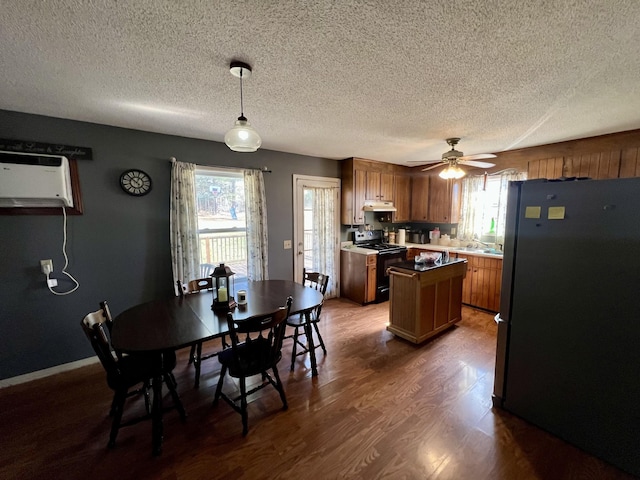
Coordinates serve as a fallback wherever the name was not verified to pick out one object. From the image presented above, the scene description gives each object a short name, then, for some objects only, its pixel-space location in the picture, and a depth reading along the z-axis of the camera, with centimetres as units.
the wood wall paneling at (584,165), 314
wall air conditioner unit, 233
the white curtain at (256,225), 370
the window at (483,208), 440
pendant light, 181
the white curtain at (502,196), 411
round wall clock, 289
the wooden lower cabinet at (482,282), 400
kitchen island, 312
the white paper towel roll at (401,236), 529
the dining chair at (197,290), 245
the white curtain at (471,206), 464
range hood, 474
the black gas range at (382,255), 458
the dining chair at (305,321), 268
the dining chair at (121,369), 174
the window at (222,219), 351
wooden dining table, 175
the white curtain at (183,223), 312
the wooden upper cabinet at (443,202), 488
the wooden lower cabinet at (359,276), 446
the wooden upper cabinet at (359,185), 458
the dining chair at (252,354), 187
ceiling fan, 317
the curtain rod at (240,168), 310
